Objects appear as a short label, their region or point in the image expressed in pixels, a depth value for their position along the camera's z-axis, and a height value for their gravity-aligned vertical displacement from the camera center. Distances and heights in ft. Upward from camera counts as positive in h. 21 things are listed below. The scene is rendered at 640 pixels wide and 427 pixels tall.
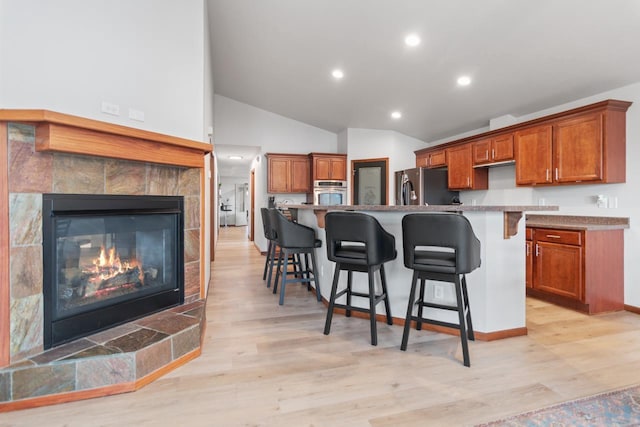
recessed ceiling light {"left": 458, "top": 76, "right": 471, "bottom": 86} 12.52 +5.36
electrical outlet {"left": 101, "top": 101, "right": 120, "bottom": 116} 6.65 +2.27
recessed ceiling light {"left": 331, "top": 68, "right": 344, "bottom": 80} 13.82 +6.25
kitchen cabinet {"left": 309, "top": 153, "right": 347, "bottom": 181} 20.17 +3.05
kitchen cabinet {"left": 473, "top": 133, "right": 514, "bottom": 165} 13.75 +2.91
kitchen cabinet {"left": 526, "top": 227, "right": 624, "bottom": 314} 9.96 -1.83
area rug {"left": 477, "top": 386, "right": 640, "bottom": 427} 4.88 -3.24
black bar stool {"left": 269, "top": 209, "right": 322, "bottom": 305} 10.72 -0.91
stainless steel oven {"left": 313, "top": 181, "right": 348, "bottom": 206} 20.20 +1.41
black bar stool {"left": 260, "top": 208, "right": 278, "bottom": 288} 12.69 -0.90
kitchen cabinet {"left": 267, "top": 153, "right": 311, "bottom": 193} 20.42 +2.66
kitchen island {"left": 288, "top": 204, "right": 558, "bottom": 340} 7.84 -1.54
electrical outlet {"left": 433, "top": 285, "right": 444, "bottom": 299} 8.25 -2.06
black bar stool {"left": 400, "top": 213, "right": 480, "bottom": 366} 6.54 -0.89
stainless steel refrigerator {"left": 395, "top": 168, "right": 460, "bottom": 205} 17.46 +1.41
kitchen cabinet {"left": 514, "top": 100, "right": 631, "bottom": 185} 10.28 +2.33
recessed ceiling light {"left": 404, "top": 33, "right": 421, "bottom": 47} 10.57 +5.93
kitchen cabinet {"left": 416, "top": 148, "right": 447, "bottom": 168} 17.87 +3.30
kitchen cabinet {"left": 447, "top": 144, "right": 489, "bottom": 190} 15.97 +2.14
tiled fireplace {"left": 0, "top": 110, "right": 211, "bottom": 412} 5.27 -1.00
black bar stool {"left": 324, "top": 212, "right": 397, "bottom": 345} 7.51 -0.89
